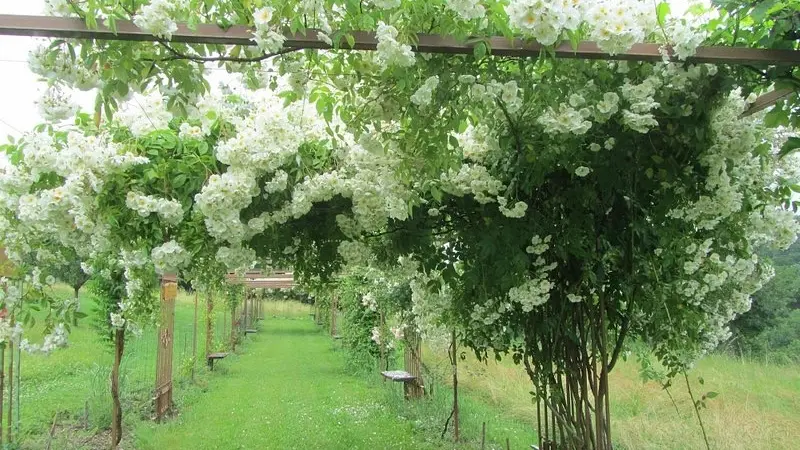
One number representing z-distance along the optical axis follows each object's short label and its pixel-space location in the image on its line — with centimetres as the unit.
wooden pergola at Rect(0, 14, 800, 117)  162
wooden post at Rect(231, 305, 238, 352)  1404
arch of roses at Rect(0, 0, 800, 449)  174
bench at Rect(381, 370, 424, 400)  760
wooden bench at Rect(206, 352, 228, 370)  1073
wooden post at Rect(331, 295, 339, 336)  1582
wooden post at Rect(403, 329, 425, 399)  758
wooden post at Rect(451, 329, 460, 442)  567
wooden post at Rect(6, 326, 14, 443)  443
